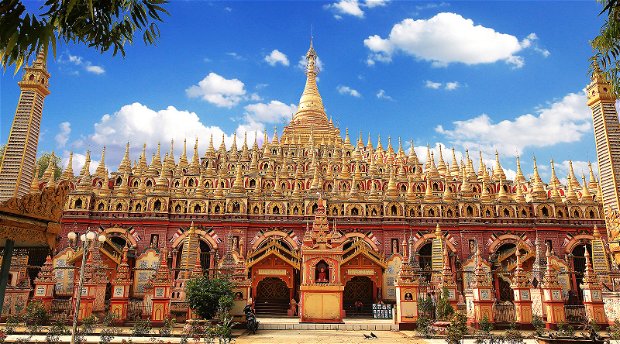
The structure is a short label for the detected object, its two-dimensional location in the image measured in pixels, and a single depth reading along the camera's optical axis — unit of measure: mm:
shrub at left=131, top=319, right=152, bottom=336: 19453
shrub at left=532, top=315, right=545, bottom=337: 21797
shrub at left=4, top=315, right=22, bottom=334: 19498
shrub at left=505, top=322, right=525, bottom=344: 15193
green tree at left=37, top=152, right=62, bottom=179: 54938
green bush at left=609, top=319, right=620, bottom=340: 16312
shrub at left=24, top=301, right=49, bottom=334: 21578
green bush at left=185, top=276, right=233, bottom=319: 20969
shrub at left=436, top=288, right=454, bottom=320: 22847
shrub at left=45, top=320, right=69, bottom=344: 16094
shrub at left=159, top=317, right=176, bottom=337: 19275
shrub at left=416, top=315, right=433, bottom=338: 19938
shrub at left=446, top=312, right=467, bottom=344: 14937
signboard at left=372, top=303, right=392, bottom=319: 28125
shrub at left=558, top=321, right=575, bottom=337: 16625
